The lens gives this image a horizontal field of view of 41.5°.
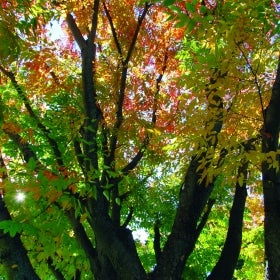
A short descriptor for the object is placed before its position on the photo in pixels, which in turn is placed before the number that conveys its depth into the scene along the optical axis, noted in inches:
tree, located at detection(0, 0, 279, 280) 165.8
